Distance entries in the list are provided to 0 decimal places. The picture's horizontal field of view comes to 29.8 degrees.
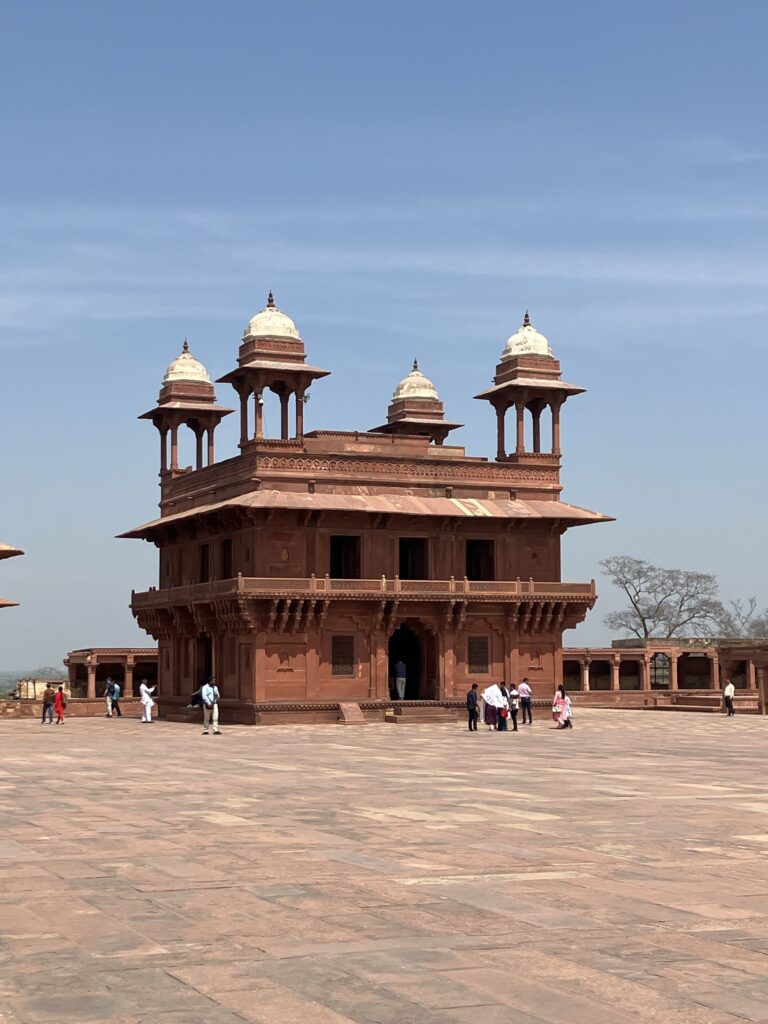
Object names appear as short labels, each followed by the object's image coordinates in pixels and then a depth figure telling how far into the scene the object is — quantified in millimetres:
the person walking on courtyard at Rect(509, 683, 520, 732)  37375
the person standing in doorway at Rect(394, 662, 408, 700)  44031
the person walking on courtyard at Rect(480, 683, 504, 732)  37562
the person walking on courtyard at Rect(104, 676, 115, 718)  47594
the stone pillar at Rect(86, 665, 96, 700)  70694
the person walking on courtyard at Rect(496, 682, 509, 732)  37594
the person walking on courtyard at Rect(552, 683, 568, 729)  39438
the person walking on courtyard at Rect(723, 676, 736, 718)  45875
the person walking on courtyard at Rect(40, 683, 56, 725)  43281
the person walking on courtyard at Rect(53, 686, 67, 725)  41850
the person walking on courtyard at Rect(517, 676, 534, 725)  40156
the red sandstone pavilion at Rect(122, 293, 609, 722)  41875
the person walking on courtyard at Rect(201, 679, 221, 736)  36344
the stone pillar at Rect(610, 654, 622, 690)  73125
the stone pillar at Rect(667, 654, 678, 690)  74969
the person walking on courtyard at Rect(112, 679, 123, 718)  47562
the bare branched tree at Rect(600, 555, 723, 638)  98812
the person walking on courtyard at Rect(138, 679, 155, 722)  42875
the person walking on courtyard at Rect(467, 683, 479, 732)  36812
